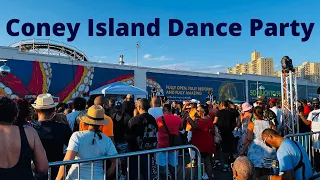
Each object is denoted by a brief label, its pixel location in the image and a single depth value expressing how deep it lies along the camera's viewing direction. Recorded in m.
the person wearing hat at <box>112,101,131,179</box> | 4.44
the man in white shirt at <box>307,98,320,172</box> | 4.94
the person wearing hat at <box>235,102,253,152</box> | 5.42
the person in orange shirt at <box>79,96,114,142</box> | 3.29
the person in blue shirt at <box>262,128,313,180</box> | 2.79
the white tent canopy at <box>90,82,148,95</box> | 11.53
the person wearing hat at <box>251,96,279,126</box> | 4.82
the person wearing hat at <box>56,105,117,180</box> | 2.58
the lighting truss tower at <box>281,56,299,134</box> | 7.89
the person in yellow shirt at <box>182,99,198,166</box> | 6.05
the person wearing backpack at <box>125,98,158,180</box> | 4.05
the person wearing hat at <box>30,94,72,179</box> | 2.79
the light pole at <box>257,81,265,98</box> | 24.67
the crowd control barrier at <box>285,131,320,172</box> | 4.77
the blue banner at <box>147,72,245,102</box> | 18.55
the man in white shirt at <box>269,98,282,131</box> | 6.66
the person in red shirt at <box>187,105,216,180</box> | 5.15
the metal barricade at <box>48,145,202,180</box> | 2.51
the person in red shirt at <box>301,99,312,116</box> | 8.90
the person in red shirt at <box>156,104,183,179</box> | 4.47
